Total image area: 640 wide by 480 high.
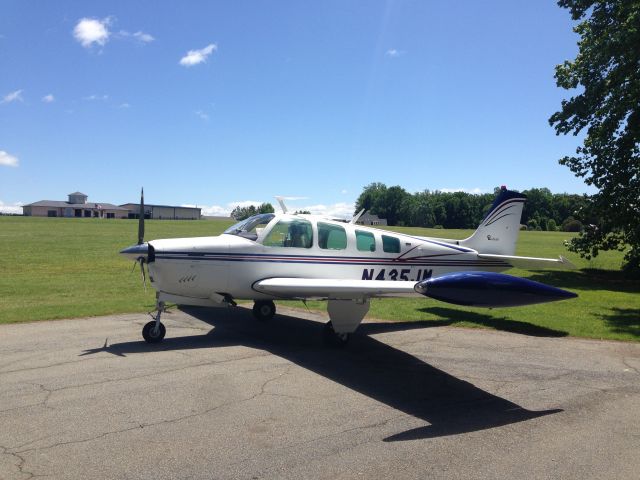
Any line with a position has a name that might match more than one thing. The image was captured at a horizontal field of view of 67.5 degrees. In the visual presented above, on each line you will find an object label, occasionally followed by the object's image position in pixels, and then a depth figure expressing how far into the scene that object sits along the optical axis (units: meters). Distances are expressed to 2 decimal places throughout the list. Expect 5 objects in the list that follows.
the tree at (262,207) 78.44
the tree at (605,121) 19.23
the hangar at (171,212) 129.75
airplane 8.77
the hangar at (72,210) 128.21
